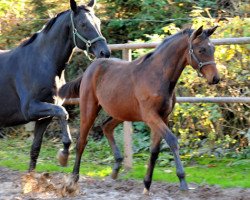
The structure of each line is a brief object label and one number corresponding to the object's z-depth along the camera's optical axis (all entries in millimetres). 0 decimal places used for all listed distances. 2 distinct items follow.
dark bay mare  11213
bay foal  9370
